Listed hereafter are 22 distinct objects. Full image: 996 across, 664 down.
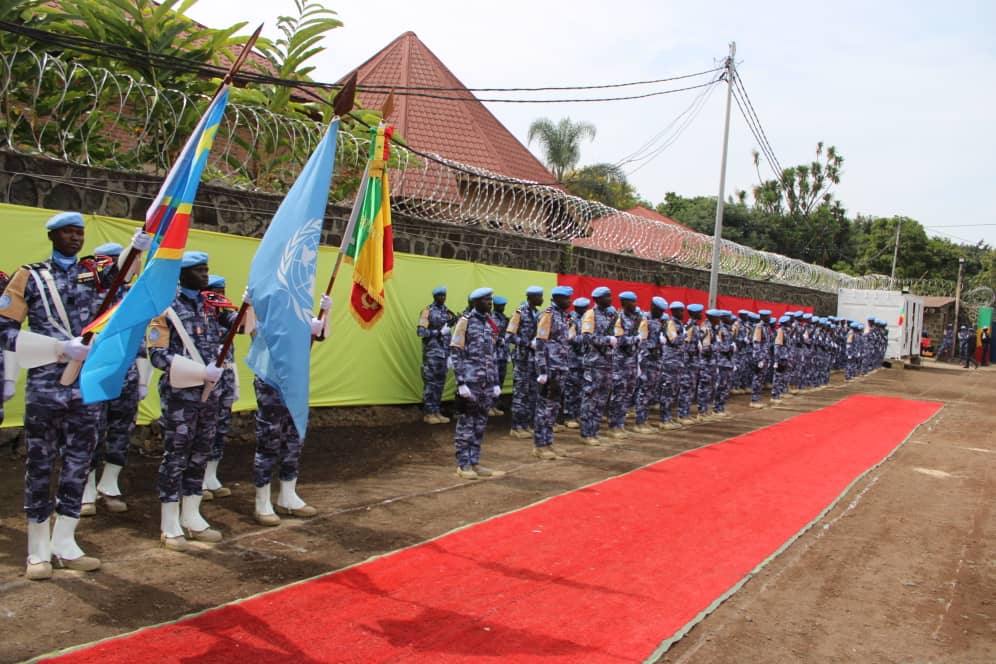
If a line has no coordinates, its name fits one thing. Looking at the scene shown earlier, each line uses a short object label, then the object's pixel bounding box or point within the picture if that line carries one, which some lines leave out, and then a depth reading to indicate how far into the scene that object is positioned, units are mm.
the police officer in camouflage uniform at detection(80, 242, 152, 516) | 5738
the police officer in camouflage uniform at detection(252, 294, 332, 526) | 5754
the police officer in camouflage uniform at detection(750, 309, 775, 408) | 15453
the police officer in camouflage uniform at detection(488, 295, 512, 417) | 11070
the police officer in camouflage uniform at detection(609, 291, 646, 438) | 10547
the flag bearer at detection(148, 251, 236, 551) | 4984
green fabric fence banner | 6320
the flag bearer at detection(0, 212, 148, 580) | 4340
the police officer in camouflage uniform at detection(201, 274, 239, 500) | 5781
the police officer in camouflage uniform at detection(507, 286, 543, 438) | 10508
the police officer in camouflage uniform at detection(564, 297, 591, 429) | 10352
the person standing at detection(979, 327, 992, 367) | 35344
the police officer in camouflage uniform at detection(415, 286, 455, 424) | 10328
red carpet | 3719
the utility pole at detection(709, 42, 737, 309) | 15602
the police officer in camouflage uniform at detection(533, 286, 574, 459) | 8914
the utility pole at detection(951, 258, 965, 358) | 36978
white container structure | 28578
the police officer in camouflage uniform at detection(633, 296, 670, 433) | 11570
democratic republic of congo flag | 3984
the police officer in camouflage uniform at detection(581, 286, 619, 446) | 9938
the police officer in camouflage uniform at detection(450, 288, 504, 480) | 7648
